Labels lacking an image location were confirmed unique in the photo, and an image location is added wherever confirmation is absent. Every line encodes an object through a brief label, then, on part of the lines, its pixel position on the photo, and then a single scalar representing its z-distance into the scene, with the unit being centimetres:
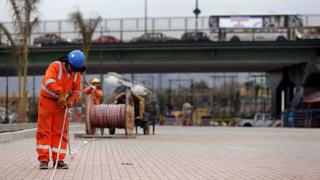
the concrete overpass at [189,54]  4928
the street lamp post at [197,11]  6468
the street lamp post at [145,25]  5102
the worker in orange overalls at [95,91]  2039
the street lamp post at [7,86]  3308
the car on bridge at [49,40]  4978
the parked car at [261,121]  5698
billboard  5641
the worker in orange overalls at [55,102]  957
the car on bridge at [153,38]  5034
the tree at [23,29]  2706
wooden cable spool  2030
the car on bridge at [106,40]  5034
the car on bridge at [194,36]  4969
